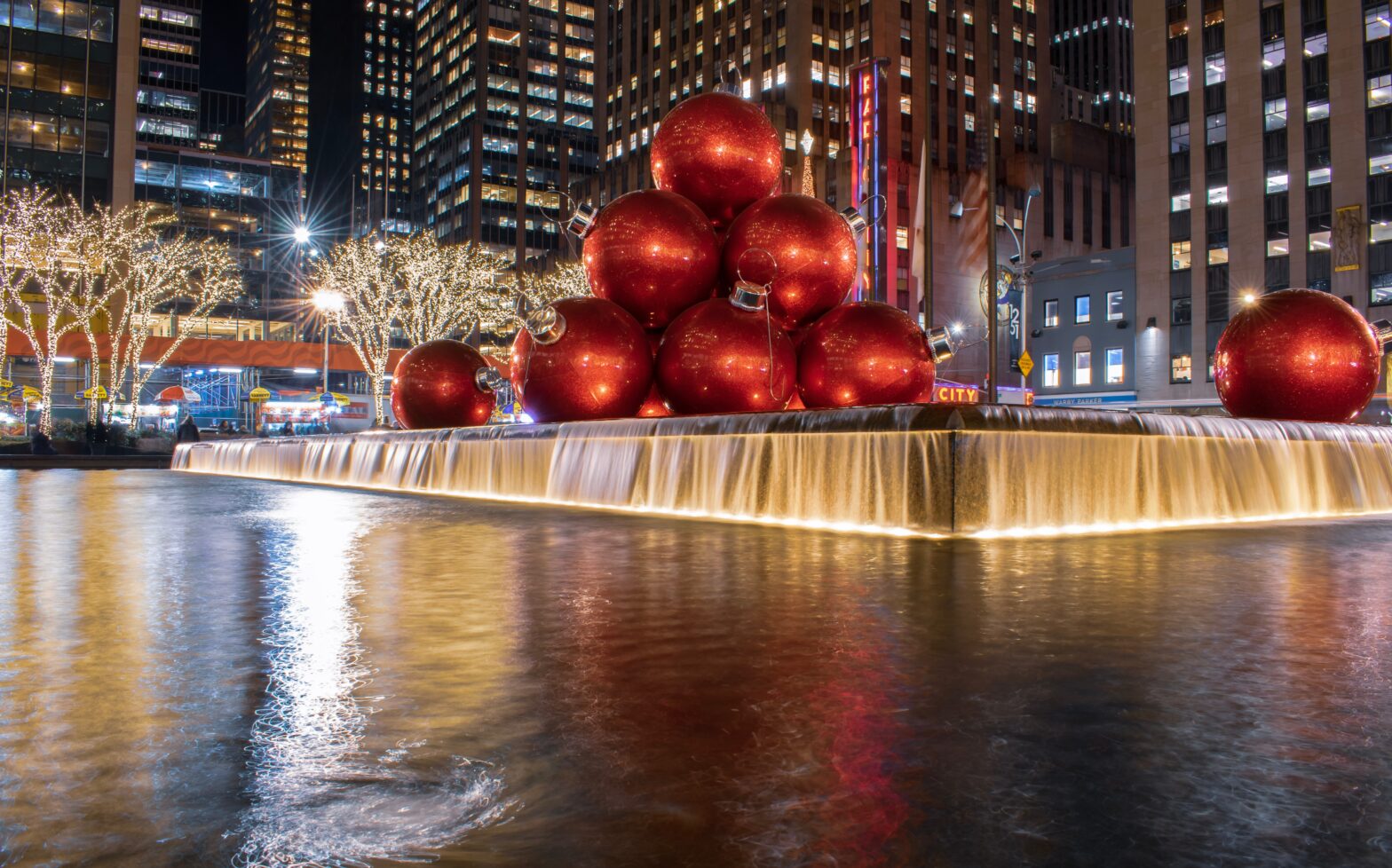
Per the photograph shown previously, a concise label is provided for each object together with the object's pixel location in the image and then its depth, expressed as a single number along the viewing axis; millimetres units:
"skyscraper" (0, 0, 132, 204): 56219
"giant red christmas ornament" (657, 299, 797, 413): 10828
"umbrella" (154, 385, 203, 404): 48969
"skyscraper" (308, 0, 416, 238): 164250
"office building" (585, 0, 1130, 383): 73750
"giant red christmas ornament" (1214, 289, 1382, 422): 11672
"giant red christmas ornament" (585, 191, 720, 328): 11219
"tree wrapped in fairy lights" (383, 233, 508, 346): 44781
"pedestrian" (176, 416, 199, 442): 35750
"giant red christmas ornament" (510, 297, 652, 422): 11320
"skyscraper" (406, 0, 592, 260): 133625
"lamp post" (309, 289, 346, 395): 38388
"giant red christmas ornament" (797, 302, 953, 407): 10711
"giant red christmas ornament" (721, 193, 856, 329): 11203
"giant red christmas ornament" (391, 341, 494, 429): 15164
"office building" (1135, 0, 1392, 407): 51219
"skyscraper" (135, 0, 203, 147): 98562
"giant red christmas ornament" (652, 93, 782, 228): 11789
